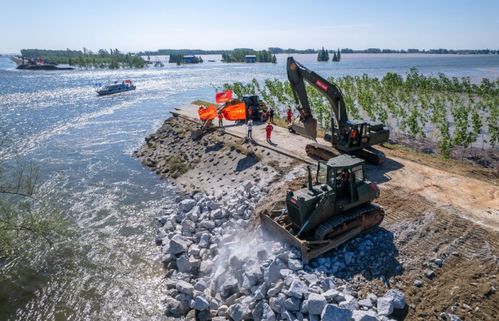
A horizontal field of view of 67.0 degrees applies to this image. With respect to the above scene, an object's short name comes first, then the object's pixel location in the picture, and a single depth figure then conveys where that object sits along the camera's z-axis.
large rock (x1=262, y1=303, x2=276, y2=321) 10.76
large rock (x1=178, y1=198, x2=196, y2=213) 19.05
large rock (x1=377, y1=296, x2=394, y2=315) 10.17
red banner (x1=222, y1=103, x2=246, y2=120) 28.23
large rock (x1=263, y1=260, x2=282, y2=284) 11.91
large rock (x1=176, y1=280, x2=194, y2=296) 12.73
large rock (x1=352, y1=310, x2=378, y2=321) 9.64
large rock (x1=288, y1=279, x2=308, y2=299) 10.92
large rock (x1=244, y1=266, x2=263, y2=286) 12.26
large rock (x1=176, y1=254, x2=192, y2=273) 14.37
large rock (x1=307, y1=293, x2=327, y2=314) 10.30
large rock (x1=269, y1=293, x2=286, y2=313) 10.96
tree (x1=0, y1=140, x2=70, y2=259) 13.59
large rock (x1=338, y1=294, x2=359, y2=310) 10.26
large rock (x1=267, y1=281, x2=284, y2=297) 11.41
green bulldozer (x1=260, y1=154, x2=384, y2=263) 12.62
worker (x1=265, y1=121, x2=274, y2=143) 24.33
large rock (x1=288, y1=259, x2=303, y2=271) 12.11
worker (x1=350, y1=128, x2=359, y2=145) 19.41
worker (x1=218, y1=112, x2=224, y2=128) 29.54
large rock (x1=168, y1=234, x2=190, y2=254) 15.30
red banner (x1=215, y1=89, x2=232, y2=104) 32.59
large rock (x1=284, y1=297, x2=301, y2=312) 10.80
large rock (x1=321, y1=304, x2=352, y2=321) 9.87
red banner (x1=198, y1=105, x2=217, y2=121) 30.41
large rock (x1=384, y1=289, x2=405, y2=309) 10.41
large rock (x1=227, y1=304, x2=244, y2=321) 11.35
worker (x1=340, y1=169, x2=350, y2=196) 13.13
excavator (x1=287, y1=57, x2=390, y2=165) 19.58
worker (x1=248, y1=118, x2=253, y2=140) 25.20
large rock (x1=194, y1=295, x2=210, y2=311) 11.88
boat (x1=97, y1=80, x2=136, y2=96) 64.88
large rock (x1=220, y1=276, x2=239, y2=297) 12.63
